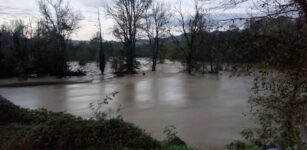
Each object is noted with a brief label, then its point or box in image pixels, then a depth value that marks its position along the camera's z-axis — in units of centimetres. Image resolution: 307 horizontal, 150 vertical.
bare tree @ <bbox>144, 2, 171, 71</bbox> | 2223
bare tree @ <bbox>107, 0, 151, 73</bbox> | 2097
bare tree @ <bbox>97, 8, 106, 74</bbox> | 2030
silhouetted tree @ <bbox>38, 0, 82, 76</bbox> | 1958
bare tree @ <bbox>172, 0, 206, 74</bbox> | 2022
